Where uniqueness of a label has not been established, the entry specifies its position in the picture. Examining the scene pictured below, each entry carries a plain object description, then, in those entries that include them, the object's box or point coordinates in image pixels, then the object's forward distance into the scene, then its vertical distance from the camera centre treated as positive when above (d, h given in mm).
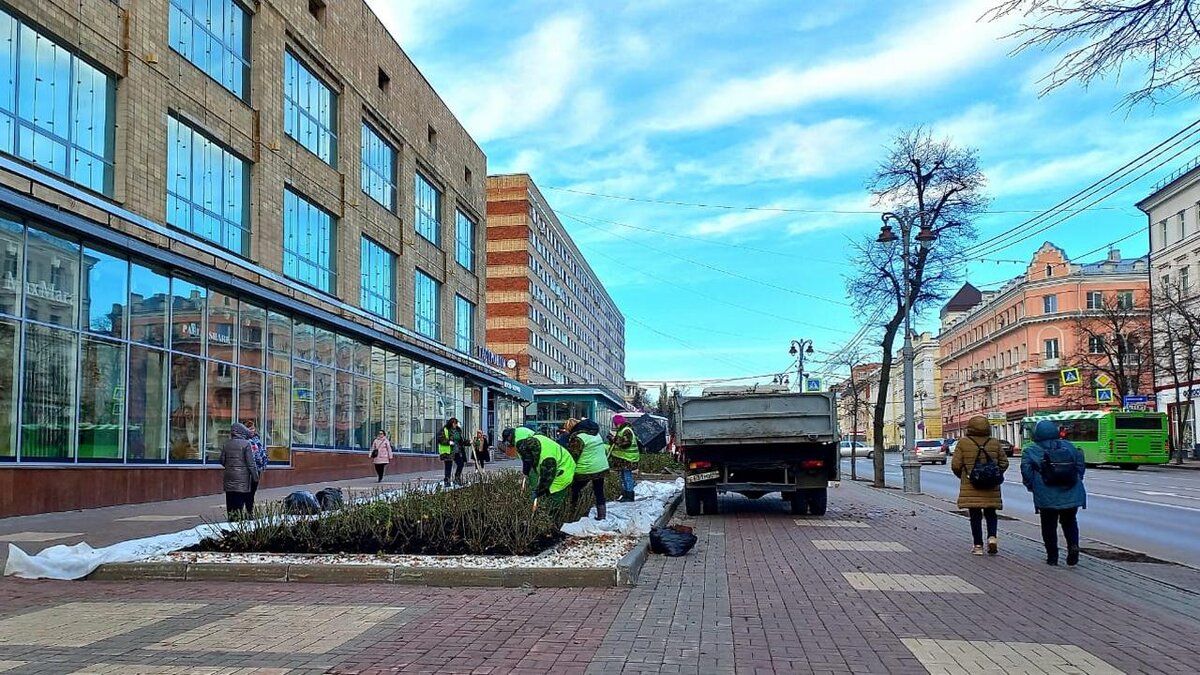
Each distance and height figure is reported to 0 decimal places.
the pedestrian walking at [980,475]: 11211 -789
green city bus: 45156 -1624
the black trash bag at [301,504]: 11783 -1155
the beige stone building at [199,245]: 16453 +3749
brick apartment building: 76000 +9556
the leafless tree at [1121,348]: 52938 +3122
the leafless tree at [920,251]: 25969 +4227
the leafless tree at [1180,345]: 44938 +2724
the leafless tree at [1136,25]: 7812 +3027
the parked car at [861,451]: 69325 -3232
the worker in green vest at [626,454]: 17547 -796
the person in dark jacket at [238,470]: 12945 -739
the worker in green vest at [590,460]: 12922 -666
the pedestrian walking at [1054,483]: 10422 -831
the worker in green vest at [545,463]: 11652 -642
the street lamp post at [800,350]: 50366 +2916
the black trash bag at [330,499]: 12797 -1178
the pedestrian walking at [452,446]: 24078 -872
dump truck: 16547 -813
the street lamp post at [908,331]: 23859 +1970
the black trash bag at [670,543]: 10922 -1489
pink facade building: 66562 +5578
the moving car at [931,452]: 59062 -2791
